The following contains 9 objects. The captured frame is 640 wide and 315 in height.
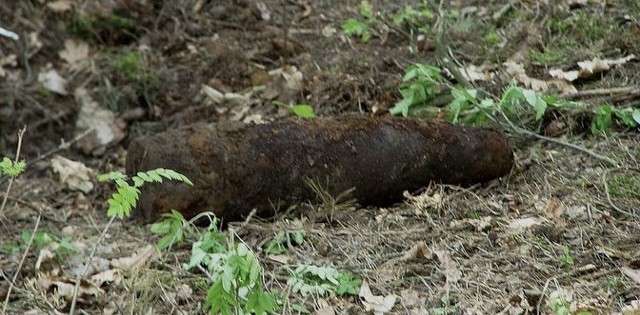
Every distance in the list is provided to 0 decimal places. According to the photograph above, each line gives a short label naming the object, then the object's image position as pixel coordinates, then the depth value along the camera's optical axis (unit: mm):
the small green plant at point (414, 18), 11281
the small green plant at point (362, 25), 11344
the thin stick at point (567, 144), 7590
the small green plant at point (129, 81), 11523
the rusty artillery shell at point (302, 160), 7289
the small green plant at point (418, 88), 8922
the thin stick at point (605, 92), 8562
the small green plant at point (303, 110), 9102
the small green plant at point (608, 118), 8156
